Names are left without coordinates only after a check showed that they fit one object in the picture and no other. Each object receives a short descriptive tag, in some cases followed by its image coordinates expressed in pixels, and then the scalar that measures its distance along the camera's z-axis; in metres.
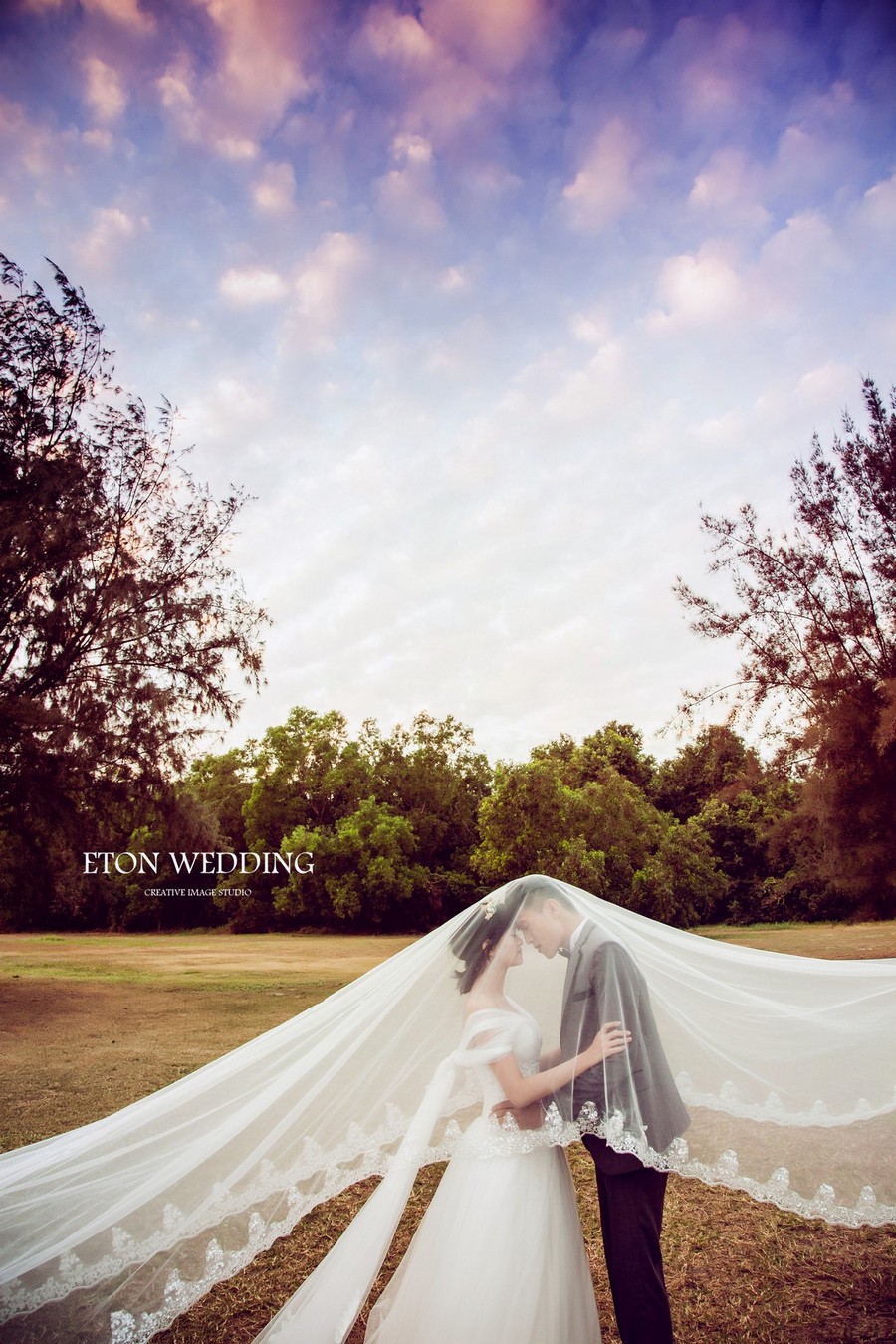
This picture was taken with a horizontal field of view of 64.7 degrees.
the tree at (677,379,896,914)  9.77
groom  2.17
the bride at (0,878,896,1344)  2.46
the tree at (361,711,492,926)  32.84
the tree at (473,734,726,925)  20.62
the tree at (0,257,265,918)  11.39
